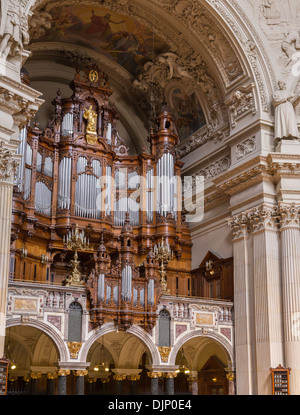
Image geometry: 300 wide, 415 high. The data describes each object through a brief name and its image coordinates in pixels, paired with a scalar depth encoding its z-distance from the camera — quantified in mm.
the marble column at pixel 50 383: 19578
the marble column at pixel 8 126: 15873
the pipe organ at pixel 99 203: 19562
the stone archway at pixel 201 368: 22391
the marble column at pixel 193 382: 23016
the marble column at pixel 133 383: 21688
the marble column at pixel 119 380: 21678
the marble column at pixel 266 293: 19447
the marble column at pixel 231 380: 20734
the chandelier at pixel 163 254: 21219
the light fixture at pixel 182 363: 23028
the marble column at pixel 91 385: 23125
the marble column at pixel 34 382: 20141
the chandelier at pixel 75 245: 19375
